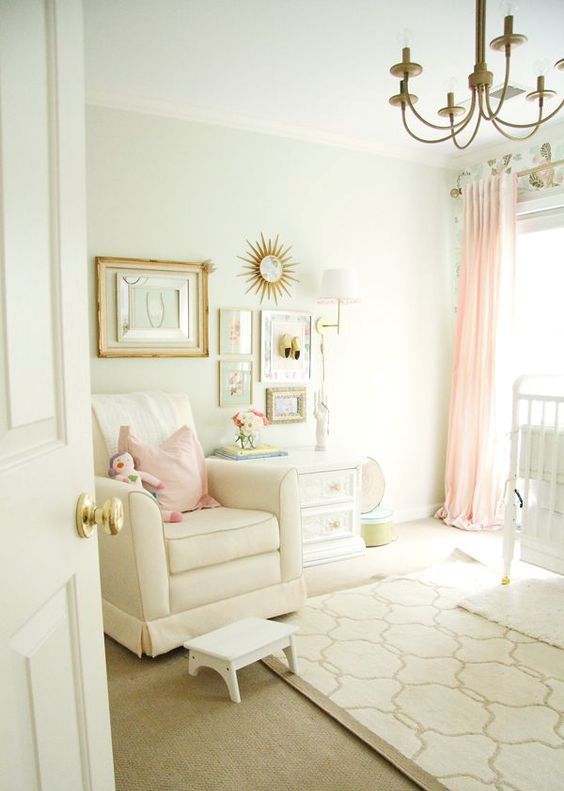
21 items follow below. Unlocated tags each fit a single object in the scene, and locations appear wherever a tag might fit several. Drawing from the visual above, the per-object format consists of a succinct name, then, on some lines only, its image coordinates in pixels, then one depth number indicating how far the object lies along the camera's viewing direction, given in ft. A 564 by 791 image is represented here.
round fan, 13.01
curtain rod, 12.23
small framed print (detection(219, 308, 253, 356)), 12.09
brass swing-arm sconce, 12.48
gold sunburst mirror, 12.34
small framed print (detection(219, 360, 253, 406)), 12.14
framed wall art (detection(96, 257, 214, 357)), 10.83
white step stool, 7.05
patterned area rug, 6.03
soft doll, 8.85
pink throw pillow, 9.31
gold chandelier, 6.08
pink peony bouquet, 11.69
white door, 2.38
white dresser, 11.53
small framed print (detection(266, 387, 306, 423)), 12.73
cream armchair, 7.84
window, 13.12
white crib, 9.76
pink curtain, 13.56
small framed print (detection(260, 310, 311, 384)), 12.61
